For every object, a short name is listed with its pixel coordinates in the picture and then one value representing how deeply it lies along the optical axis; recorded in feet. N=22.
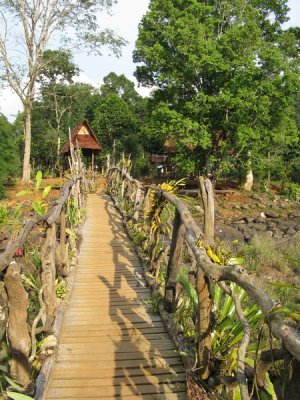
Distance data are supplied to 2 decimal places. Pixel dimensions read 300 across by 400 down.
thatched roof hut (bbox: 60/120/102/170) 78.23
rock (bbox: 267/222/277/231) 60.03
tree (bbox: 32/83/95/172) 105.91
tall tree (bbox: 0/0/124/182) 76.13
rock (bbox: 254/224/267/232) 58.98
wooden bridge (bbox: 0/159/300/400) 10.33
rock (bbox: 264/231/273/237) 54.00
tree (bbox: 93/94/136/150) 104.47
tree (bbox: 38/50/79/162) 104.94
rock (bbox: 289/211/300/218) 70.23
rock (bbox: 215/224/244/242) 50.34
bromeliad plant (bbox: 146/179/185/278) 20.36
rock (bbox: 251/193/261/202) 77.24
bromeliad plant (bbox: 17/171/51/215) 16.78
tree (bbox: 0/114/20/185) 65.79
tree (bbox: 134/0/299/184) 64.13
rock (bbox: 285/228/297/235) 57.67
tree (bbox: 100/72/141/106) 159.43
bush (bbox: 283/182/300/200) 81.35
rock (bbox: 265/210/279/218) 69.72
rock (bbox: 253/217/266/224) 64.08
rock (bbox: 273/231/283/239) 54.39
